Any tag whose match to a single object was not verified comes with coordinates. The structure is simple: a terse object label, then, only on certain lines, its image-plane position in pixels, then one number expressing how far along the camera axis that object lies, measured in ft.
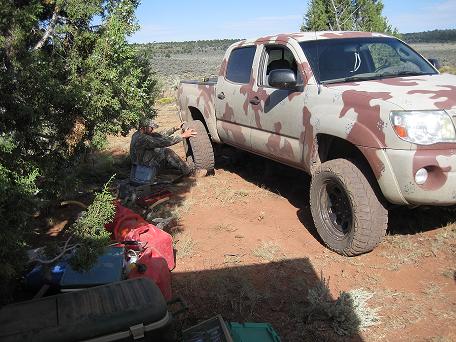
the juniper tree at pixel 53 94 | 9.03
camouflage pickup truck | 11.49
